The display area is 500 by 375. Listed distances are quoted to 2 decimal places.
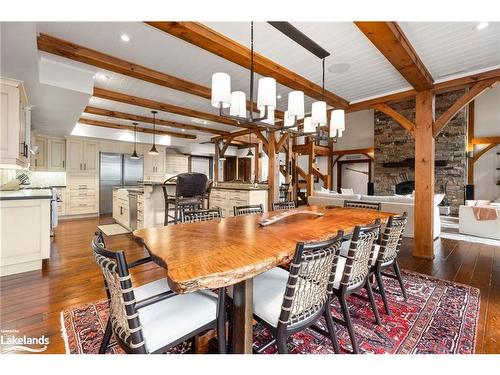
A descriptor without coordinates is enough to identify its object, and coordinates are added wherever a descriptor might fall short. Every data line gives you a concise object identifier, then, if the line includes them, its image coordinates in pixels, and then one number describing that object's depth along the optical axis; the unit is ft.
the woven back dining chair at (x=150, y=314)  3.07
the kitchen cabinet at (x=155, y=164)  25.17
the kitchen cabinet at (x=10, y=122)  8.60
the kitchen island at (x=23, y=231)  8.41
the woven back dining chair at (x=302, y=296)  3.61
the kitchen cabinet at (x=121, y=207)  16.02
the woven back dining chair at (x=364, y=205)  10.35
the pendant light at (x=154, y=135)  17.52
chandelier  5.92
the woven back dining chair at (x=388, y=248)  6.22
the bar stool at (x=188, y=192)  10.85
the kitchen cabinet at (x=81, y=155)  20.79
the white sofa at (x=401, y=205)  14.65
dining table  3.17
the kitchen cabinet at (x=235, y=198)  15.40
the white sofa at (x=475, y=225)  14.26
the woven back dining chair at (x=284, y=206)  10.47
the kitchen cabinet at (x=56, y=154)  19.93
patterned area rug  5.09
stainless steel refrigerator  22.52
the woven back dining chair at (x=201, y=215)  7.95
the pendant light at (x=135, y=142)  21.15
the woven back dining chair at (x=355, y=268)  4.77
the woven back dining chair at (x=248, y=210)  8.96
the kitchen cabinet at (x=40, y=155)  19.21
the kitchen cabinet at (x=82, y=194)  20.88
